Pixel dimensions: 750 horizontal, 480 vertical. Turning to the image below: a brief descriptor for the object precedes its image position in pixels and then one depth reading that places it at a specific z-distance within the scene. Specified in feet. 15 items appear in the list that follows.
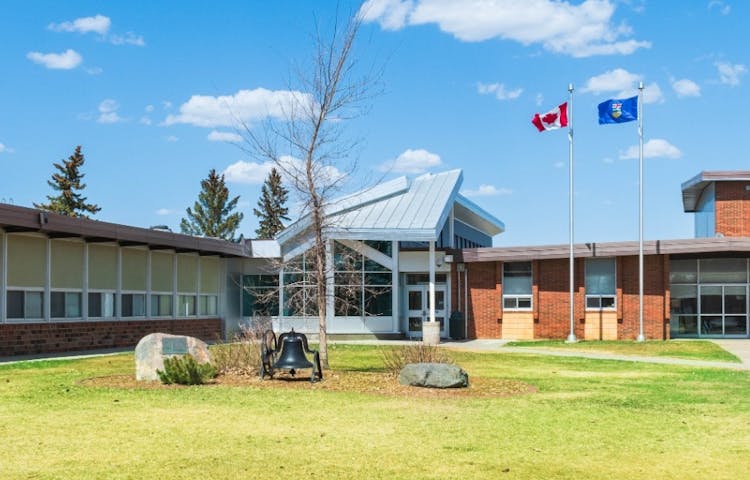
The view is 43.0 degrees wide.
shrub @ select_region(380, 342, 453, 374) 61.05
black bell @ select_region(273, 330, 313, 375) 56.16
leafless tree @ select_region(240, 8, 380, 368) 62.49
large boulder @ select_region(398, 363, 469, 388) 53.26
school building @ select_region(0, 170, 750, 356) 109.81
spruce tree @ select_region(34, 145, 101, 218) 237.25
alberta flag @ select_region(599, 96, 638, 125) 116.47
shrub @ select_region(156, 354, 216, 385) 54.29
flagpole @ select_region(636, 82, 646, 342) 110.83
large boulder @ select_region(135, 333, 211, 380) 56.85
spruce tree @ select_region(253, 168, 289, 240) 277.03
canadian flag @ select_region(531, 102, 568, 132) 119.65
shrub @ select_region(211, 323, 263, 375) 61.04
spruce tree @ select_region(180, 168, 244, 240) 274.98
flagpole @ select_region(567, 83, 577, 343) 113.91
